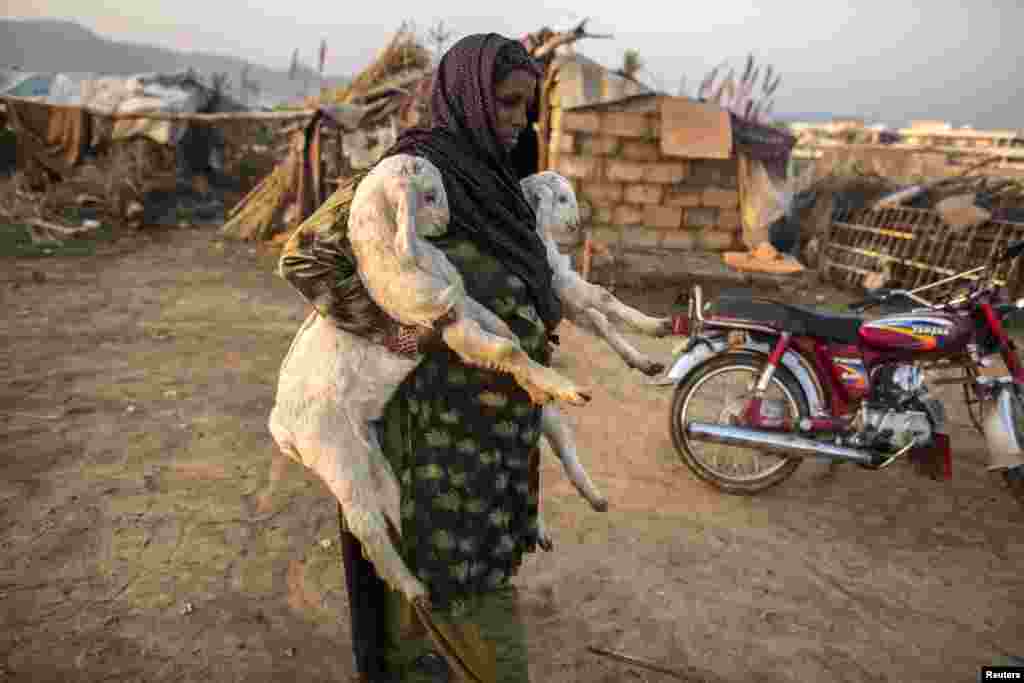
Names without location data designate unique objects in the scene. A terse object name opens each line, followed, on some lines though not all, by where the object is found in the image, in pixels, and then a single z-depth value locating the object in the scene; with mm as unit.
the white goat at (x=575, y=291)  1659
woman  1364
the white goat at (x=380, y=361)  1241
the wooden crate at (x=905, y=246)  8625
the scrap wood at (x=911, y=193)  10000
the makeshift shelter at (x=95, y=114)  13477
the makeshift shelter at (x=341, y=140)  10953
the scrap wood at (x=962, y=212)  8609
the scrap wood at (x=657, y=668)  2348
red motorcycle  3387
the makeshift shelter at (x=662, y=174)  8945
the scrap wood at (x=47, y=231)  9719
